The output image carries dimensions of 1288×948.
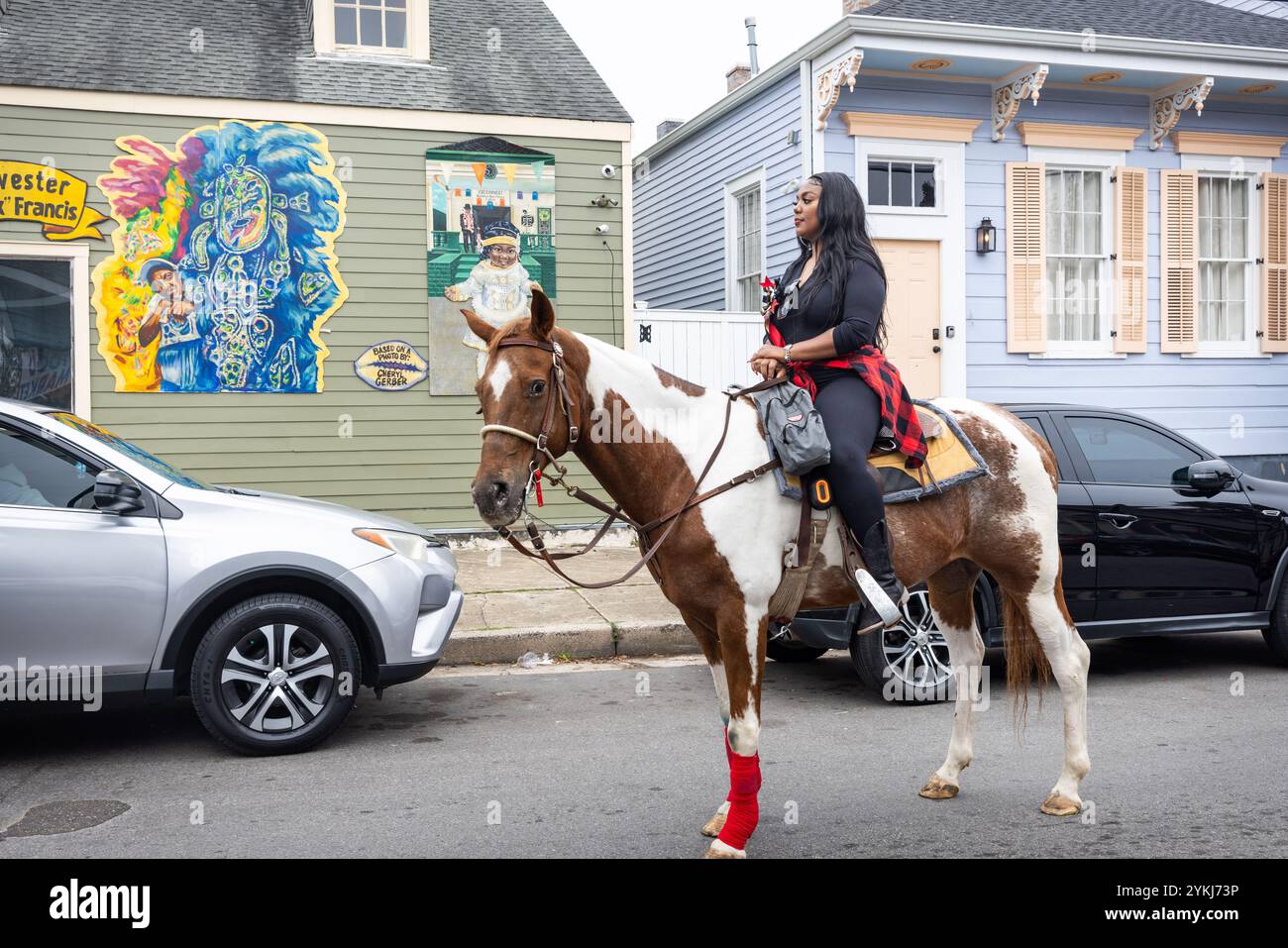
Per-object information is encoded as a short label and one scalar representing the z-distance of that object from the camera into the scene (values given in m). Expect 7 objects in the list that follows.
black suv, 6.68
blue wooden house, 12.59
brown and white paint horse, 3.88
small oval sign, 11.78
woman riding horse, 4.25
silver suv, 5.28
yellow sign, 10.76
